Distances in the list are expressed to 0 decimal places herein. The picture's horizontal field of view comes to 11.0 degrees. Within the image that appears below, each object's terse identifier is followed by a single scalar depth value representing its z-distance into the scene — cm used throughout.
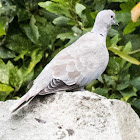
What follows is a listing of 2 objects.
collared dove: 478
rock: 448
